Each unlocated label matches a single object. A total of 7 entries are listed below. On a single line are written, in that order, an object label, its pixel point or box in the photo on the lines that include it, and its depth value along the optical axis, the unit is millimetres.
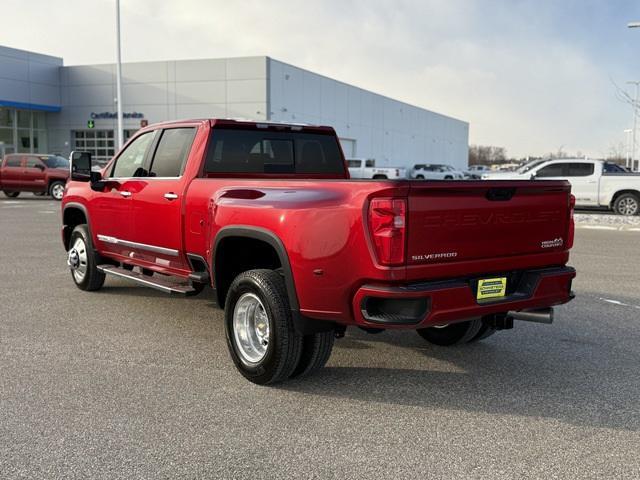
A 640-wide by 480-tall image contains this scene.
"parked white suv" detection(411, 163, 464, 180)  48188
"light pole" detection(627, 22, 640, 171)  19523
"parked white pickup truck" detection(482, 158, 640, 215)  20047
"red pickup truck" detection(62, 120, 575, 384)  3869
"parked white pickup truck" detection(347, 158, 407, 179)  35344
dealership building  44781
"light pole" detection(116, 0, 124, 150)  32197
